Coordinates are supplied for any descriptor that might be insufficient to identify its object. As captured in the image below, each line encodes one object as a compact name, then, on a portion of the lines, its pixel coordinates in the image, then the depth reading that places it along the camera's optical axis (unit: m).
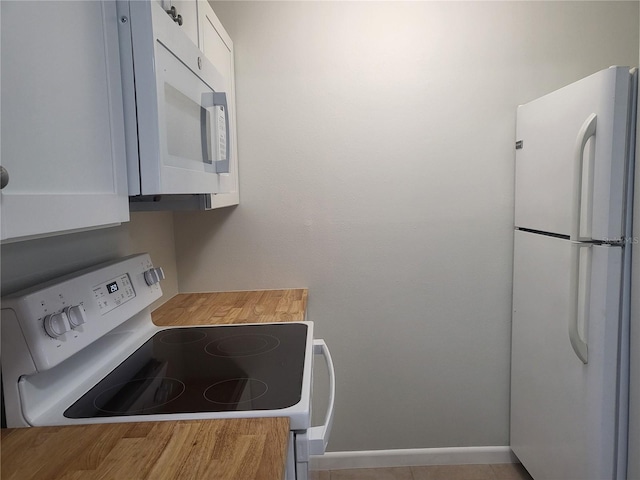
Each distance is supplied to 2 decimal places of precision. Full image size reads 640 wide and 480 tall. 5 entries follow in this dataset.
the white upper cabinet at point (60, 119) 0.68
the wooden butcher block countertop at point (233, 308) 1.84
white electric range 1.00
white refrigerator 1.58
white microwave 1.00
